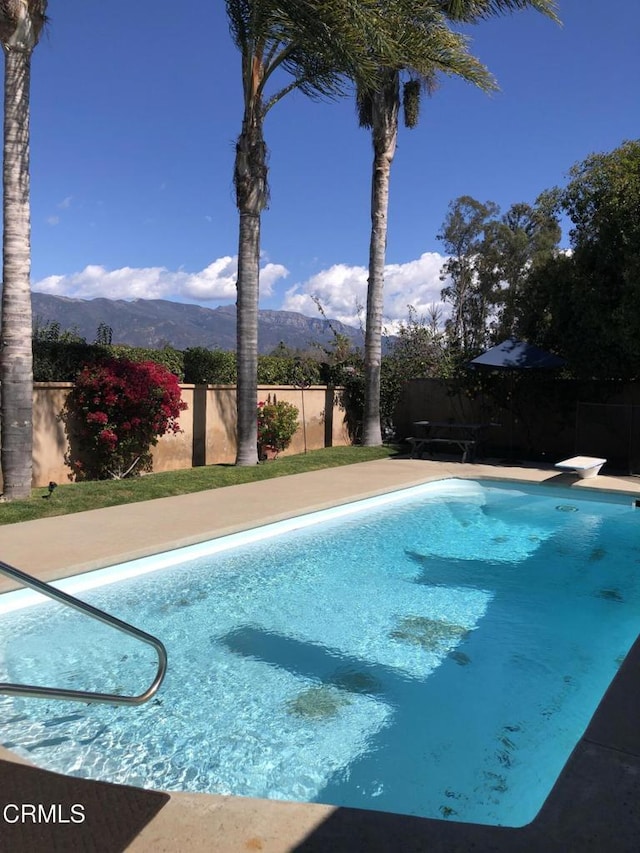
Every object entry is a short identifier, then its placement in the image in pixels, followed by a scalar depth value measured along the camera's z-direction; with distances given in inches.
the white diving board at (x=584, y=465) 444.7
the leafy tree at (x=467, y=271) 1589.6
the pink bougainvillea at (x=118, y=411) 402.0
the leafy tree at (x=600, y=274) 444.1
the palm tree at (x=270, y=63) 408.8
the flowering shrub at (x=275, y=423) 551.8
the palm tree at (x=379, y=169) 611.8
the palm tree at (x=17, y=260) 323.6
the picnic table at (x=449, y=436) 552.1
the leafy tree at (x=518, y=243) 1512.1
